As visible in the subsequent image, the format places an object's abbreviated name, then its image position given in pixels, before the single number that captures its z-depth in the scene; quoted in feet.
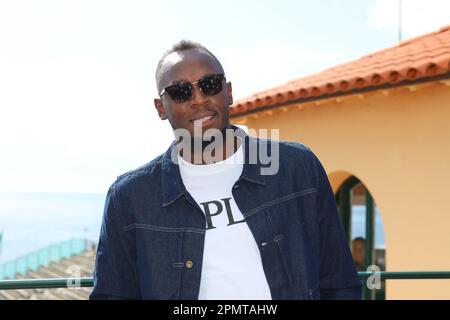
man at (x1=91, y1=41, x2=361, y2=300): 7.52
